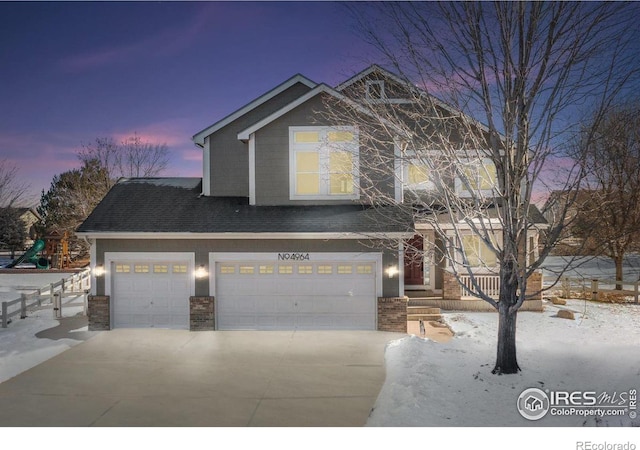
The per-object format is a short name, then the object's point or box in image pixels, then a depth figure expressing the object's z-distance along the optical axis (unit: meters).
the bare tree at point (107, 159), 29.77
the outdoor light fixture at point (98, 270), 12.30
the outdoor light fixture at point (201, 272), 12.15
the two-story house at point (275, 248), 11.97
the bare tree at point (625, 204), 17.32
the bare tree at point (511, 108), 7.54
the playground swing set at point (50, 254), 27.22
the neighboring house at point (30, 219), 36.53
